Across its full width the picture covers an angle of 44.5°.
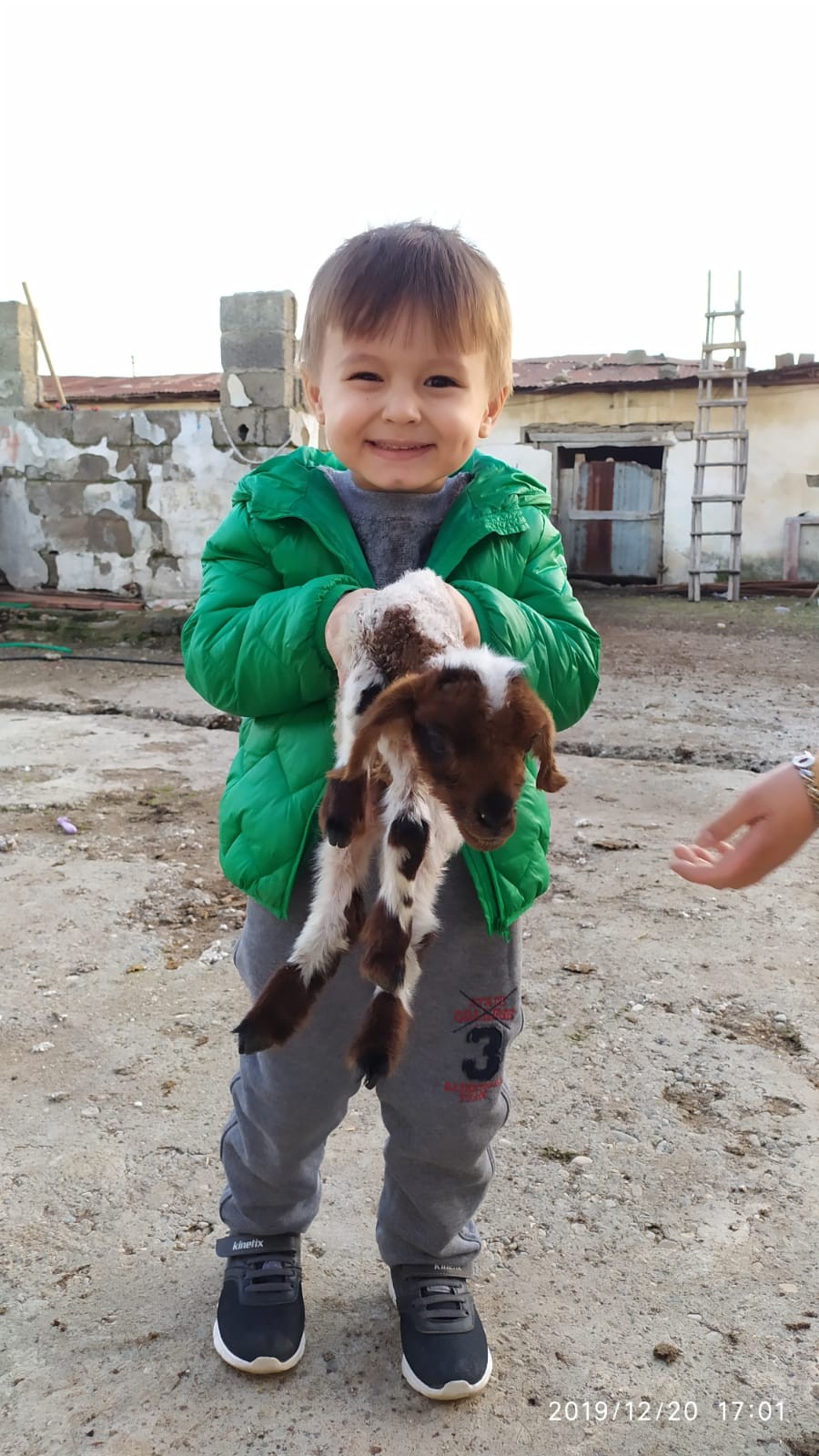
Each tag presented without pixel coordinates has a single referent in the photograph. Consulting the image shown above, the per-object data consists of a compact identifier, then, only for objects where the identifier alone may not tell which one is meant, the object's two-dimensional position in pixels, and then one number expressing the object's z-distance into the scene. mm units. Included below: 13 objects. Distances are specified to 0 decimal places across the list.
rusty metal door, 15047
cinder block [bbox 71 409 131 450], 9523
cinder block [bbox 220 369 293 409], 8844
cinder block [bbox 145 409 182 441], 9344
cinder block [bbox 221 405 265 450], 9047
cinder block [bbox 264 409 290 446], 8938
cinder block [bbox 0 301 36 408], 9516
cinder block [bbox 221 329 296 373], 8805
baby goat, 1062
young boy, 1444
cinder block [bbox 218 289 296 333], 8680
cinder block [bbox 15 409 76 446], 9625
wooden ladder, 13852
